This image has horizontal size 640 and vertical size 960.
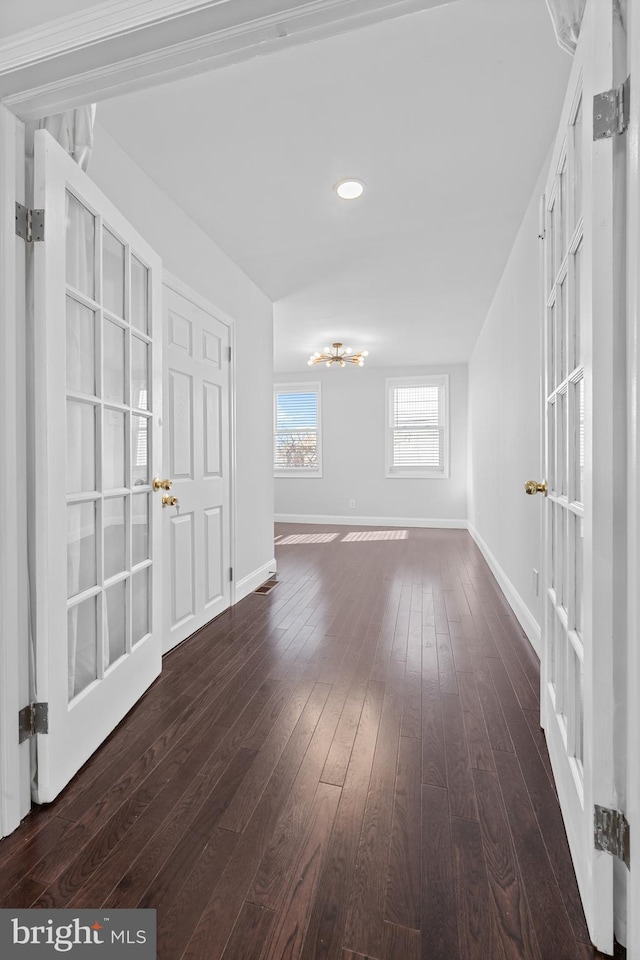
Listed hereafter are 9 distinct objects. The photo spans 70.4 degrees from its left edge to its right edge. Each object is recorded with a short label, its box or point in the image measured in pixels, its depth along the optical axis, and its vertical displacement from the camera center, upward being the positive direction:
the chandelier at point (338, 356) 6.07 +1.57
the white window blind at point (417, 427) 7.46 +0.75
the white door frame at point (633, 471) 0.84 +0.00
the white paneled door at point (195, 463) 2.60 +0.07
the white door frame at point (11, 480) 1.26 -0.02
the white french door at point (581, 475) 0.95 -0.01
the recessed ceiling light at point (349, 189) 2.52 +1.61
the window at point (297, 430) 7.95 +0.76
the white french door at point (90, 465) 1.37 +0.03
